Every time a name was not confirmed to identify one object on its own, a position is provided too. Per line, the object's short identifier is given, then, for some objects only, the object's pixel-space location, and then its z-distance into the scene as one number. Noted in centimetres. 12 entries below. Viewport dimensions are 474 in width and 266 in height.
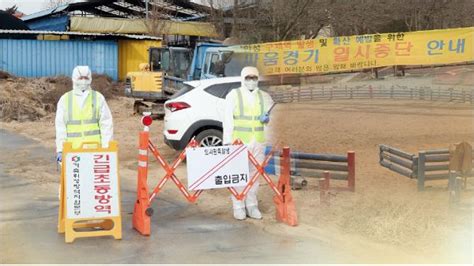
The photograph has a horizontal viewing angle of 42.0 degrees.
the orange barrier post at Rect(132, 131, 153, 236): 649
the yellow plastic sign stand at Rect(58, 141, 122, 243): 618
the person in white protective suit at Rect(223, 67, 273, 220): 707
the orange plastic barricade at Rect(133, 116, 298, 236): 651
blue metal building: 2812
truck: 1934
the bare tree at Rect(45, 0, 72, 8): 4506
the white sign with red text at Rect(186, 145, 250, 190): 685
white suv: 1047
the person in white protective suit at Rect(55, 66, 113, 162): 662
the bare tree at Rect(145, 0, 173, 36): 3450
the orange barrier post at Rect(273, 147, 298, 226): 696
